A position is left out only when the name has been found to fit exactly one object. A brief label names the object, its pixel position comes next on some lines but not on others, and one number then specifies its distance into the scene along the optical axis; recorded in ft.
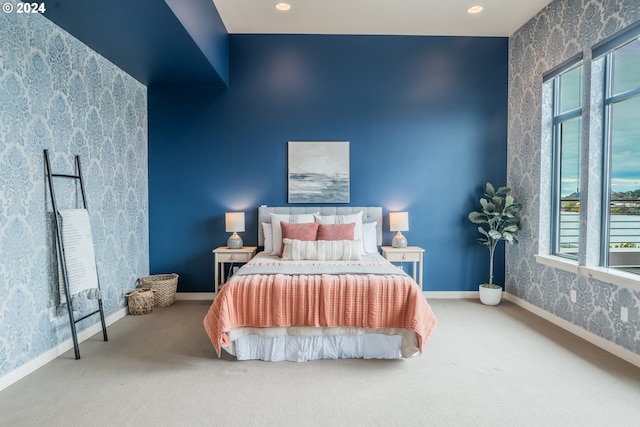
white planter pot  14.82
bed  9.43
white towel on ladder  10.09
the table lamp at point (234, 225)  15.02
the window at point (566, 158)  12.55
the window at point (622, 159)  10.21
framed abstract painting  15.93
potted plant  14.75
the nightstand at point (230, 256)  14.66
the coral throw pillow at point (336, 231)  13.94
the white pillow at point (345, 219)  14.85
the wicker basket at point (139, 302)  13.60
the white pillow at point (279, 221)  14.62
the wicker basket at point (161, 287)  14.55
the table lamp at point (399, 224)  15.21
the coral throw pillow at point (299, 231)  14.01
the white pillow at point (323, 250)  13.05
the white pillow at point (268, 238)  14.99
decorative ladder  9.61
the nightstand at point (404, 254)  14.75
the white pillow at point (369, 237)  15.06
